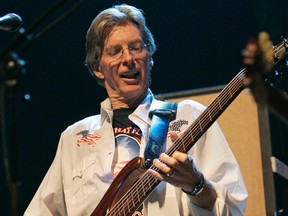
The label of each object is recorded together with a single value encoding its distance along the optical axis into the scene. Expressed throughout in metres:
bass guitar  4.59
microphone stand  3.20
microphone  4.02
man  4.51
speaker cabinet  5.55
